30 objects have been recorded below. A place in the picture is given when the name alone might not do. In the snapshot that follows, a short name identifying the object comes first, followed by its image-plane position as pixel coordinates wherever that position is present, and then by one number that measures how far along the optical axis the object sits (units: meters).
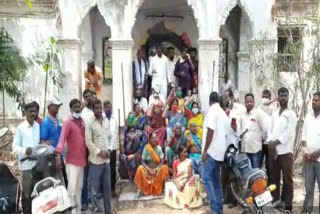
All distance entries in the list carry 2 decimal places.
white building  11.15
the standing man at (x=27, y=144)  6.44
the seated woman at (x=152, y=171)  8.14
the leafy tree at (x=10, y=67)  10.91
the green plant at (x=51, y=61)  11.69
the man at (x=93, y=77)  10.90
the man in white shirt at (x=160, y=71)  11.52
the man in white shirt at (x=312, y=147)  6.73
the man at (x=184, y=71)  11.55
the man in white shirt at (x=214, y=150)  6.89
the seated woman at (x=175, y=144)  8.52
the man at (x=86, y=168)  7.52
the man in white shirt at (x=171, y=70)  11.74
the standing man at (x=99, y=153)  6.74
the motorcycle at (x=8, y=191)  5.70
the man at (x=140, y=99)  10.75
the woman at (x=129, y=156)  8.52
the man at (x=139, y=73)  11.70
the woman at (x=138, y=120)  9.12
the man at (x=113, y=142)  8.07
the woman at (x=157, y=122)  8.93
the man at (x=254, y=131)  7.57
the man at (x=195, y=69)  11.70
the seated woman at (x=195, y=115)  9.25
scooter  5.49
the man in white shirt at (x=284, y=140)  6.99
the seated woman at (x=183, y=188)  7.78
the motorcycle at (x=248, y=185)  6.32
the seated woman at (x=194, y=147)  8.37
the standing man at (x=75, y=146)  6.66
